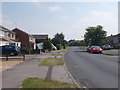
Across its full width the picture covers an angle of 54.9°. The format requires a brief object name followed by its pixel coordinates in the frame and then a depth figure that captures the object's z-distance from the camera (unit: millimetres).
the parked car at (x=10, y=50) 18112
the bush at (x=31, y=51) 20872
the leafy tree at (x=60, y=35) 77972
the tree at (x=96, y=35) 38612
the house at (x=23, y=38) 36655
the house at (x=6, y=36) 26207
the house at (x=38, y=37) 58915
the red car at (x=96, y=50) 21815
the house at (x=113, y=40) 49695
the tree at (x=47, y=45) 27471
